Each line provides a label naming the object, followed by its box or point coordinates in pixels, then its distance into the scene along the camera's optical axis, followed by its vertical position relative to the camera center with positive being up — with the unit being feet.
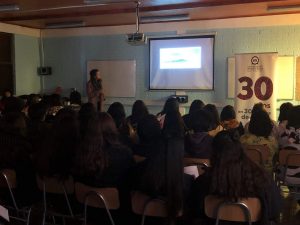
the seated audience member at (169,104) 12.84 -0.56
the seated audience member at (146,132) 9.16 -1.24
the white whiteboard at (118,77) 21.69 +1.04
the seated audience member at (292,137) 10.19 -1.65
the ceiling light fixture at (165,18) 18.61 +4.63
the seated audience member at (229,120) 11.93 -1.19
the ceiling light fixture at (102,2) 14.94 +4.49
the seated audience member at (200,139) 9.28 -1.48
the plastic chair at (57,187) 7.76 -2.49
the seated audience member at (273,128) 10.84 -1.44
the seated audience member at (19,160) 8.44 -1.93
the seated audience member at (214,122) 10.12 -1.10
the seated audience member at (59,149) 7.83 -1.55
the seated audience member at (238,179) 6.07 -1.78
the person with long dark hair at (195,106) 12.73 -0.65
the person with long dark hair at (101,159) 7.13 -1.62
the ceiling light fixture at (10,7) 16.36 +4.57
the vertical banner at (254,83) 16.82 +0.47
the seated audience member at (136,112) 12.65 -0.86
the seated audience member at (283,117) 11.39 -1.03
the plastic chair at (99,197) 6.74 -2.42
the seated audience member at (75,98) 21.18 -0.49
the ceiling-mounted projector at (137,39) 16.63 +2.91
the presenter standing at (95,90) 20.32 +0.08
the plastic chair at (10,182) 7.92 -2.41
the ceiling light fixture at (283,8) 16.54 +4.65
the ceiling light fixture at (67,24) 20.82 +4.72
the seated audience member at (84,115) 9.06 -0.82
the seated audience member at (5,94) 17.16 -0.18
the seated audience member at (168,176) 6.38 -1.82
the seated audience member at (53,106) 13.28 -0.73
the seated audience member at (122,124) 10.13 -1.26
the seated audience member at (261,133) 10.31 -1.45
